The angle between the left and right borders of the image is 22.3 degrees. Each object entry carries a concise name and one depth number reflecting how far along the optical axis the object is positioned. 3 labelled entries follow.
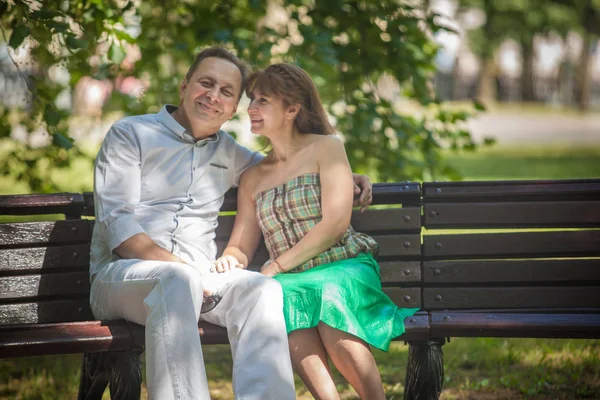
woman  6.51
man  6.12
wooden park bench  7.37
